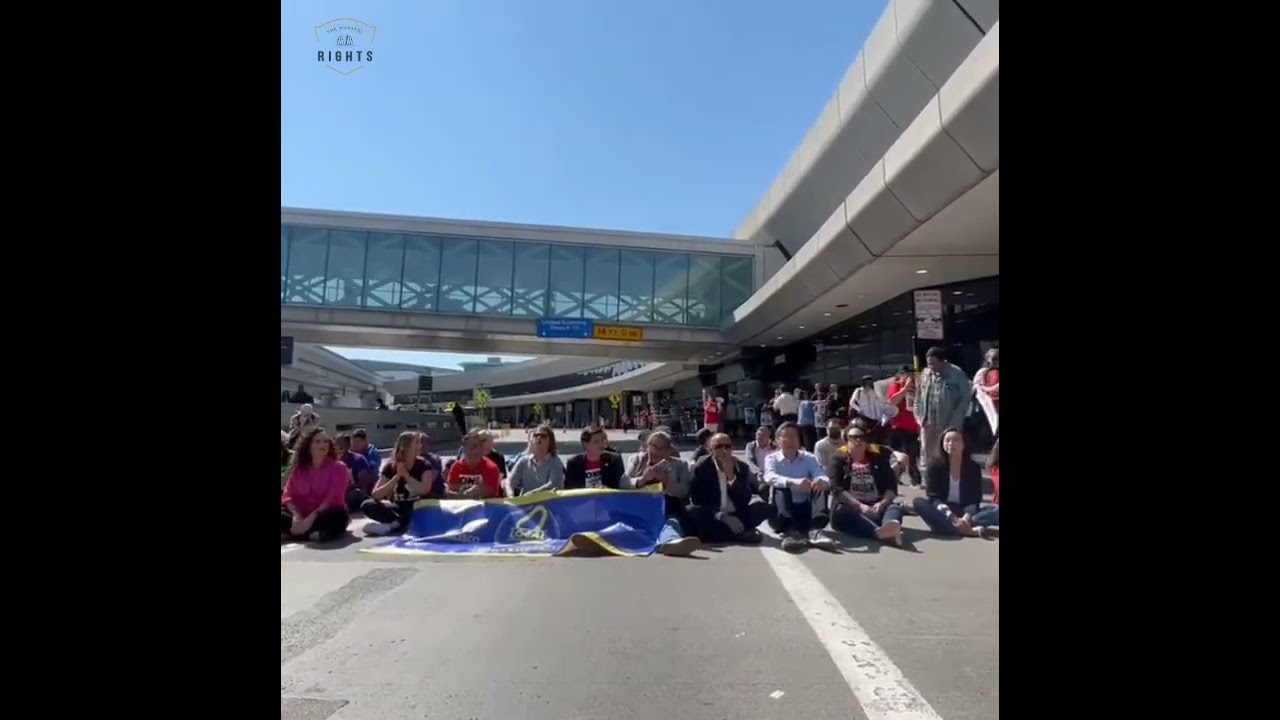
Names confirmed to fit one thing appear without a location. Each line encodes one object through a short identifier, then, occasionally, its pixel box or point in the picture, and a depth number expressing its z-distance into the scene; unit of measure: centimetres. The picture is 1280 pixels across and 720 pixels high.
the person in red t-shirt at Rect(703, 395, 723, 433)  1975
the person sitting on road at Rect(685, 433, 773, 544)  741
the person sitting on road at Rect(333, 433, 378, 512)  927
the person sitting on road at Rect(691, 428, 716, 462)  785
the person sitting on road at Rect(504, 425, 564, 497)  811
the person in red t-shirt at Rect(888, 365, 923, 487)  1162
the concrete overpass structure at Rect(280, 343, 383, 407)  3655
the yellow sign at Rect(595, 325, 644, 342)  2688
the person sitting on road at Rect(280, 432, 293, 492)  798
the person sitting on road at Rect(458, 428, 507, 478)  856
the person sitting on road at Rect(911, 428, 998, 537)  752
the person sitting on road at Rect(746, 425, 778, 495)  1054
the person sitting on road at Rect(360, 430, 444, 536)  811
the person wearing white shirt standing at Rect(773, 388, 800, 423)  1858
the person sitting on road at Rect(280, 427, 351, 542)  771
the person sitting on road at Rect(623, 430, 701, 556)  723
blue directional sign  2645
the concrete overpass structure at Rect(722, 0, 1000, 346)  921
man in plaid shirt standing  937
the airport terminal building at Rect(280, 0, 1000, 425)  1106
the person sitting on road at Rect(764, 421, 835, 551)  732
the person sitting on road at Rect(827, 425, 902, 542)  748
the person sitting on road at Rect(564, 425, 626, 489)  820
